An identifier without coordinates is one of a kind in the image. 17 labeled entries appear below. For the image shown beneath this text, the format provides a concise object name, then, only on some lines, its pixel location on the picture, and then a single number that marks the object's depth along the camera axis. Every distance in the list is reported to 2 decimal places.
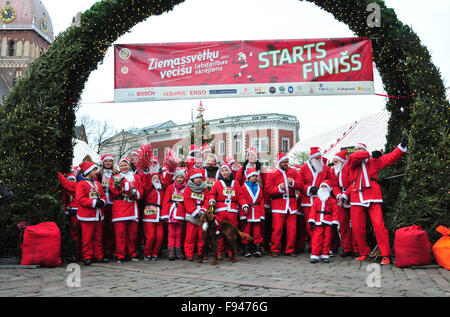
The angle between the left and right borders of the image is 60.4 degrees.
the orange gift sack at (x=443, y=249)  6.07
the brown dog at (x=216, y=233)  7.04
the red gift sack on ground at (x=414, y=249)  6.19
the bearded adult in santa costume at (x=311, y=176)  8.13
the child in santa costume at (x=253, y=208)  7.91
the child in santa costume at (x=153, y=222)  7.66
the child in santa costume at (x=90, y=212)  7.01
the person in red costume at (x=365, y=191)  6.84
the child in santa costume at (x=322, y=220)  7.16
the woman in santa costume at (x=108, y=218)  7.84
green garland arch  6.80
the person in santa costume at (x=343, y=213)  7.63
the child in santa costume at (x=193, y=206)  7.54
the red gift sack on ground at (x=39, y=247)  6.55
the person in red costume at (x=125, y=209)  7.34
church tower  68.44
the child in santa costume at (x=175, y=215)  7.67
